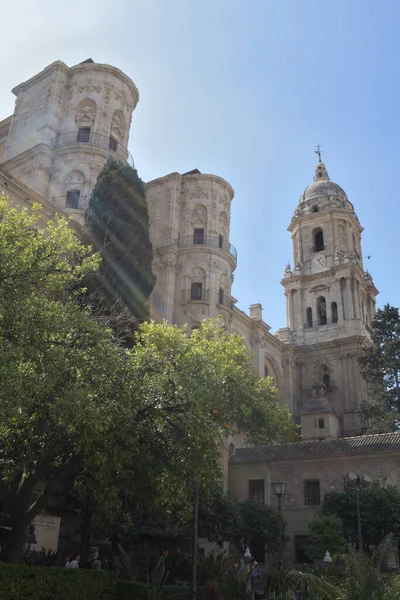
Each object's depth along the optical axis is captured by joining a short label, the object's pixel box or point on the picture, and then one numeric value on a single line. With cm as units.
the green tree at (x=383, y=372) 3469
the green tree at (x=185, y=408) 1260
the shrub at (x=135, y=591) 1117
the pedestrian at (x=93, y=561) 1200
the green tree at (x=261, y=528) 2347
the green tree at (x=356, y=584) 995
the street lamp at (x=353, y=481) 2274
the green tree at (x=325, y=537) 2069
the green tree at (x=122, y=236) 2327
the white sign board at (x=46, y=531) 1680
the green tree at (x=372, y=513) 2175
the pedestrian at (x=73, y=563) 1255
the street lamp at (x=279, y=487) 1958
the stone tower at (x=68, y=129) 3138
